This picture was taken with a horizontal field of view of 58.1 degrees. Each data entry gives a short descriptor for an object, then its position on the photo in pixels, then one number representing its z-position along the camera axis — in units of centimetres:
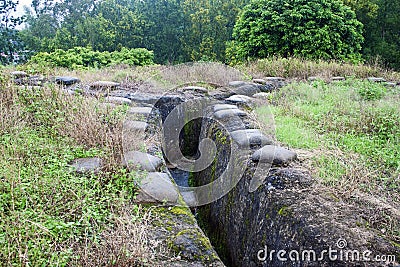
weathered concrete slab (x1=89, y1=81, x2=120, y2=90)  520
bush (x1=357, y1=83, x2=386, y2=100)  509
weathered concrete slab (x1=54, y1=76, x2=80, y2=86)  528
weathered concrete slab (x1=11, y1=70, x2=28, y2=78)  549
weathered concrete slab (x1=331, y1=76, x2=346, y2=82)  686
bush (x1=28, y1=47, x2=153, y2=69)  890
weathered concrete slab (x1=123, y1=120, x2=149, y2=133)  331
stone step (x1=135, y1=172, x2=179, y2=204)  246
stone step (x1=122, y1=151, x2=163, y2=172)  274
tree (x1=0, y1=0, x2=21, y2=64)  1353
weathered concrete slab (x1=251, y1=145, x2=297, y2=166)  273
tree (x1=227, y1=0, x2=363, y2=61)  899
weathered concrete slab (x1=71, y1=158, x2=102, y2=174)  261
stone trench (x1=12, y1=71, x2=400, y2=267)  196
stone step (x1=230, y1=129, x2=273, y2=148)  316
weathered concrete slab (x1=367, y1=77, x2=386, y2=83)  665
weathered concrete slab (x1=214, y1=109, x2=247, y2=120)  402
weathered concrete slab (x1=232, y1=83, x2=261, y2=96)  562
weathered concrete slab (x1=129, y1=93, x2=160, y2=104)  480
